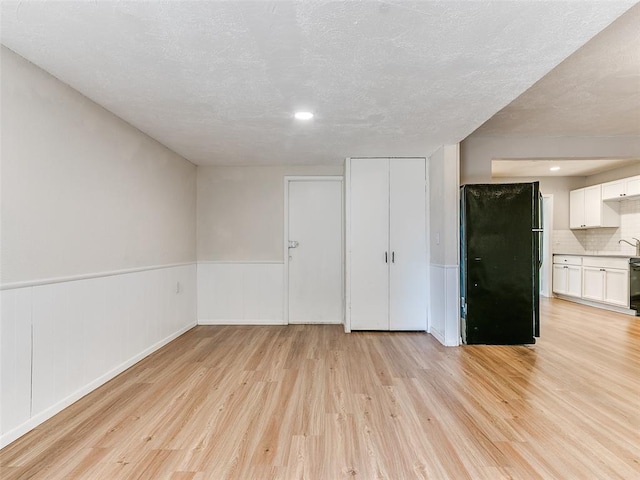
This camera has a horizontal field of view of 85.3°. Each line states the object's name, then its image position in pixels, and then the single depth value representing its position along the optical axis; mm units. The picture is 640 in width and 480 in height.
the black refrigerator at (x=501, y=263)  3645
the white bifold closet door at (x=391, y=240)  4289
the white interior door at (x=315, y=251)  4812
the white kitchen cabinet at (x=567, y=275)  5969
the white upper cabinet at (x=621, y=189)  5410
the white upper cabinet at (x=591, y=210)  6004
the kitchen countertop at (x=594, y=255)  5094
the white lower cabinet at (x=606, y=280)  5152
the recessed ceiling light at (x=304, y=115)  2812
